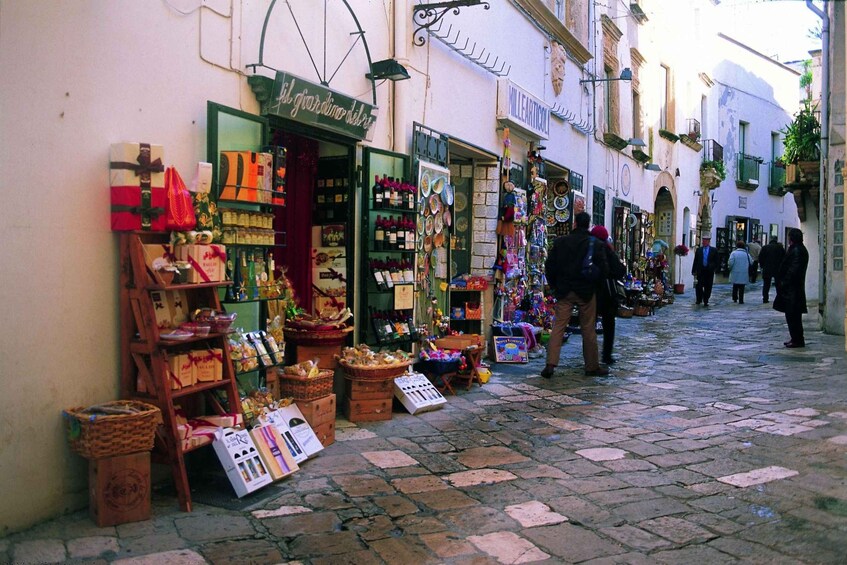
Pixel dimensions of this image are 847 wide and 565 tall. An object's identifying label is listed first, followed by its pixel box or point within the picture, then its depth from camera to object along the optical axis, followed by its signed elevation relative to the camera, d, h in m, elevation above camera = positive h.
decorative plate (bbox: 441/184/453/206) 7.90 +0.71
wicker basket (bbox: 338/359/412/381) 5.86 -0.87
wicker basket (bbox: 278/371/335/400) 5.16 -0.87
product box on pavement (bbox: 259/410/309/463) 4.69 -1.10
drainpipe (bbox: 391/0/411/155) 7.00 +1.66
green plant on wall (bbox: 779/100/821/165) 13.91 +2.39
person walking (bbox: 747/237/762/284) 23.30 +0.41
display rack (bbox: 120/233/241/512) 3.96 -0.51
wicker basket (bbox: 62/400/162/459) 3.62 -0.85
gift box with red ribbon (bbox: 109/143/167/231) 3.98 +0.41
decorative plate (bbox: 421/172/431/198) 7.36 +0.77
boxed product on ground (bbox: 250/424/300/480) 4.37 -1.14
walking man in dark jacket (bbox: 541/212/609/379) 7.91 -0.22
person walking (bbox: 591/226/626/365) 8.70 -0.41
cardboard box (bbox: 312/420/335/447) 5.18 -1.20
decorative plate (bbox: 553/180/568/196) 12.17 +1.23
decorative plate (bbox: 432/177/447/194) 7.68 +0.80
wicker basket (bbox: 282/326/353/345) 5.84 -0.59
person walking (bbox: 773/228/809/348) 10.04 -0.24
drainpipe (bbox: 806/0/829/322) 12.23 +1.27
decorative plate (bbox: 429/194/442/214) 7.68 +0.60
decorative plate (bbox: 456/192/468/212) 9.52 +0.78
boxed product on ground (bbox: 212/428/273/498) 4.11 -1.13
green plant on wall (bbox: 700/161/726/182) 23.41 +3.08
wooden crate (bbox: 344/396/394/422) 5.95 -1.19
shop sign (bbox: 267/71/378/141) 5.23 +1.17
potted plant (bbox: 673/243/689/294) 20.12 +0.14
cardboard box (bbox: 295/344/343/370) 5.88 -0.74
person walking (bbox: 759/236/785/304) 15.95 +0.15
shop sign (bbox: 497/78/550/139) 9.48 +2.05
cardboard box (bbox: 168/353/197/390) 4.16 -0.62
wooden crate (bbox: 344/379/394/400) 5.94 -1.02
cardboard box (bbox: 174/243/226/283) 4.25 +0.00
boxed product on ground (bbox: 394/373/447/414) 6.25 -1.13
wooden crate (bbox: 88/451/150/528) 3.66 -1.14
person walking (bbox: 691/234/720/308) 17.05 -0.11
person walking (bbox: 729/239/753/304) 17.62 -0.10
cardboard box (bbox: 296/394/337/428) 5.11 -1.03
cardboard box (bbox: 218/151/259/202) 4.78 +0.55
